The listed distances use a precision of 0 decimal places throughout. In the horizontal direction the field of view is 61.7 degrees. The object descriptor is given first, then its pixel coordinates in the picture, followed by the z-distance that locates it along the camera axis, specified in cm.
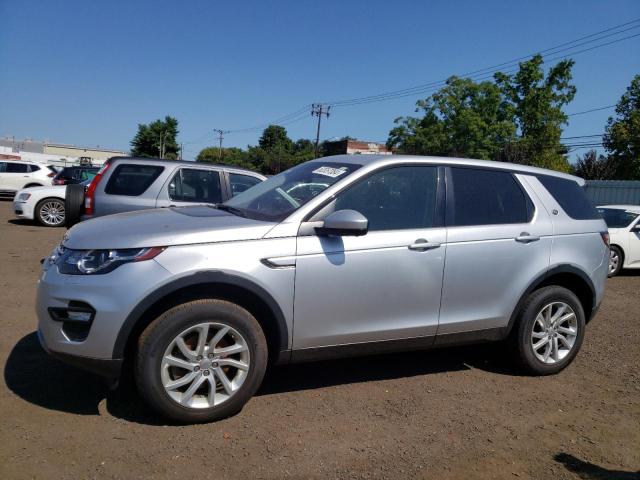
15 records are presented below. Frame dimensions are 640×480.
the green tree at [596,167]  3628
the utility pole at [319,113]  5381
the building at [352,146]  6581
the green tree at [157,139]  7931
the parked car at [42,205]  1369
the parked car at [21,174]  2097
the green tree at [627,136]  3647
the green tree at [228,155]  8766
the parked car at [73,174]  1920
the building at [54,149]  10383
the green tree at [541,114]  3391
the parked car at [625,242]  1042
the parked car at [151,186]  709
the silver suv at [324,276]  322
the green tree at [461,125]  3700
